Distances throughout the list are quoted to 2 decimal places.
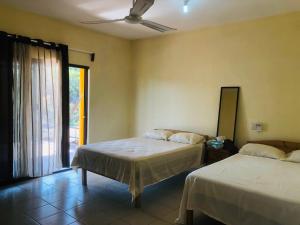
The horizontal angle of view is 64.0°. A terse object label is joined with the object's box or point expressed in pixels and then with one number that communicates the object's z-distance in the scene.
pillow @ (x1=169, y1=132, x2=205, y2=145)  4.17
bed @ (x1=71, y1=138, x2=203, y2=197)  3.10
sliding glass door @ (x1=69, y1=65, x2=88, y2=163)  4.78
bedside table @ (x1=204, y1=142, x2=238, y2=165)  3.91
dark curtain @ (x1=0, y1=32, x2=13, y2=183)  3.56
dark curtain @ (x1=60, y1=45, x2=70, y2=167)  4.29
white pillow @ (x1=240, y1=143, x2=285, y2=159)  3.38
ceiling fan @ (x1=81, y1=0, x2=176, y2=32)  2.60
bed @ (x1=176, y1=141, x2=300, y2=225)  2.02
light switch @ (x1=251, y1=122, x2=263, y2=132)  3.92
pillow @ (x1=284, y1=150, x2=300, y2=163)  3.17
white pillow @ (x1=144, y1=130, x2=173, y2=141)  4.54
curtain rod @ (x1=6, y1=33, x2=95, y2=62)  3.71
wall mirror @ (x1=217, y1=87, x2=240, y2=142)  4.17
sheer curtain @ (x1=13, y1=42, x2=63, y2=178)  3.75
